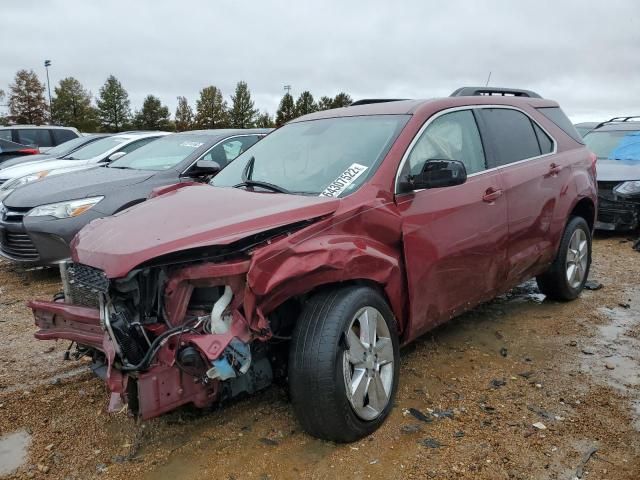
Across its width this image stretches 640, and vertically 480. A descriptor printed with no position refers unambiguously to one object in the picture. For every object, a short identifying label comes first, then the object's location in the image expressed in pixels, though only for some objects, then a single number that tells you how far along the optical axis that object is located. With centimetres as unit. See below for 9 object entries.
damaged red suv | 256
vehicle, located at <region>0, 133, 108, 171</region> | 1155
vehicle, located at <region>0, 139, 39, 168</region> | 1338
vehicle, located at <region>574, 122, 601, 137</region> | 1289
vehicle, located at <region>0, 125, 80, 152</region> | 1524
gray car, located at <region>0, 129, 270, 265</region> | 554
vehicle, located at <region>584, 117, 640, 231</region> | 802
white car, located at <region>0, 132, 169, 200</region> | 838
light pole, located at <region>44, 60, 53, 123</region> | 4699
